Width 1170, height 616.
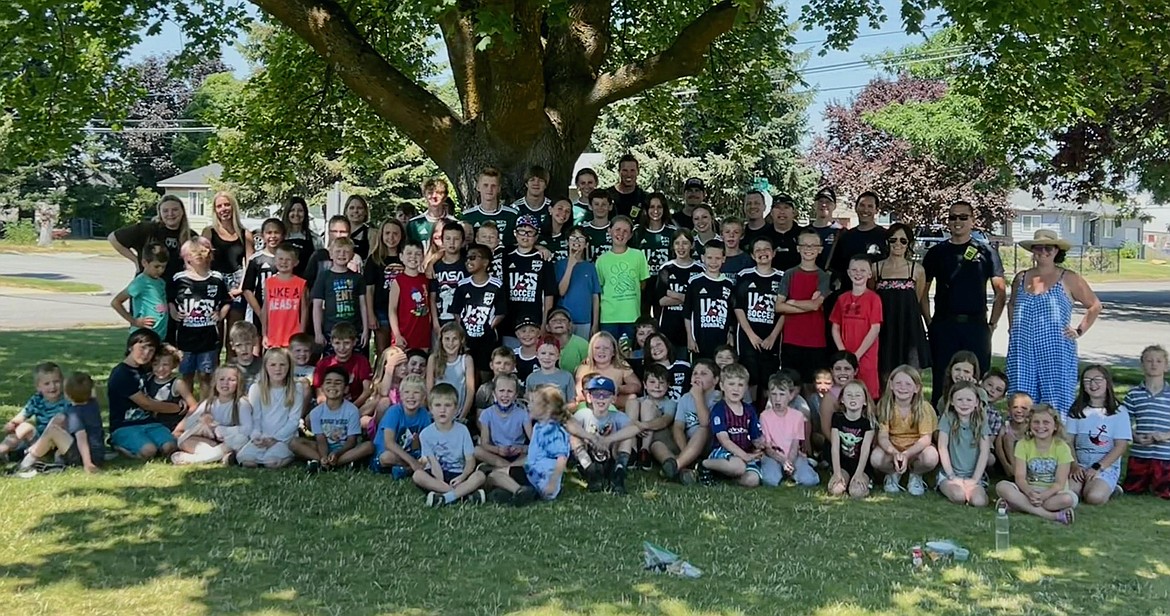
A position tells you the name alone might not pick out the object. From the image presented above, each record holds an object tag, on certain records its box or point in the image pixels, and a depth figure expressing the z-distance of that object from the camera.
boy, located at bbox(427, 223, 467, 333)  8.41
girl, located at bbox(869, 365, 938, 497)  7.29
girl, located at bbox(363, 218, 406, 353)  8.82
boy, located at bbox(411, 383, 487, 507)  6.93
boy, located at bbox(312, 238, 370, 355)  8.62
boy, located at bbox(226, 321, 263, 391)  8.31
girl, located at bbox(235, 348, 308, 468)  7.66
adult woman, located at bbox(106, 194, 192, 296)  9.01
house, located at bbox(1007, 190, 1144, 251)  67.81
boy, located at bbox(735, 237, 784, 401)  8.28
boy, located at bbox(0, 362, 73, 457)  7.47
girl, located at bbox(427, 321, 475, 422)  7.95
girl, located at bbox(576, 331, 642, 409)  7.93
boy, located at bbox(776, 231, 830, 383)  8.15
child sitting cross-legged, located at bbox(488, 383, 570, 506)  6.80
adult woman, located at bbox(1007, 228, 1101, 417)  7.89
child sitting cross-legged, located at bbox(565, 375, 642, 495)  7.21
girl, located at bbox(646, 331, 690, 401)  8.09
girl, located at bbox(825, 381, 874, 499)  7.33
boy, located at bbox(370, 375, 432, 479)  7.34
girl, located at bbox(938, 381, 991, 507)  7.14
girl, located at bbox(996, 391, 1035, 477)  7.35
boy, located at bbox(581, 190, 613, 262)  8.93
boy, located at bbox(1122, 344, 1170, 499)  7.37
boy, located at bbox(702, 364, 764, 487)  7.38
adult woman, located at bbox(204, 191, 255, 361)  9.11
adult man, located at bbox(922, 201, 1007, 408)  8.32
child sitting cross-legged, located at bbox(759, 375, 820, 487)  7.43
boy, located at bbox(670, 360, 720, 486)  7.62
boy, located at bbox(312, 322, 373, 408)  8.34
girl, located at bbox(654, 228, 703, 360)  8.66
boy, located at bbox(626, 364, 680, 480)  7.79
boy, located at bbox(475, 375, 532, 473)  7.33
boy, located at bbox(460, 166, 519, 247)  9.01
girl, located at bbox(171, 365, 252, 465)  7.77
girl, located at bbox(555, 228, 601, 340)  8.52
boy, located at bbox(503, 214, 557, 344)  8.47
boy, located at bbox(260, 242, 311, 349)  8.75
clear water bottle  5.96
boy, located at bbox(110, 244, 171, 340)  8.59
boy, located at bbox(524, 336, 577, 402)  7.83
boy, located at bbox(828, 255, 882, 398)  8.02
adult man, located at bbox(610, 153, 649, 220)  9.66
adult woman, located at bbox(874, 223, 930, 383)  8.35
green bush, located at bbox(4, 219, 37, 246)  50.41
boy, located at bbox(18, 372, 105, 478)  7.40
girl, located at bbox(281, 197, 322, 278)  9.35
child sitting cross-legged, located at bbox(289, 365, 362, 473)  7.65
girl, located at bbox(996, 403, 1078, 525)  6.70
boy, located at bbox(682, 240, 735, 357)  8.36
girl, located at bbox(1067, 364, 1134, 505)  7.12
